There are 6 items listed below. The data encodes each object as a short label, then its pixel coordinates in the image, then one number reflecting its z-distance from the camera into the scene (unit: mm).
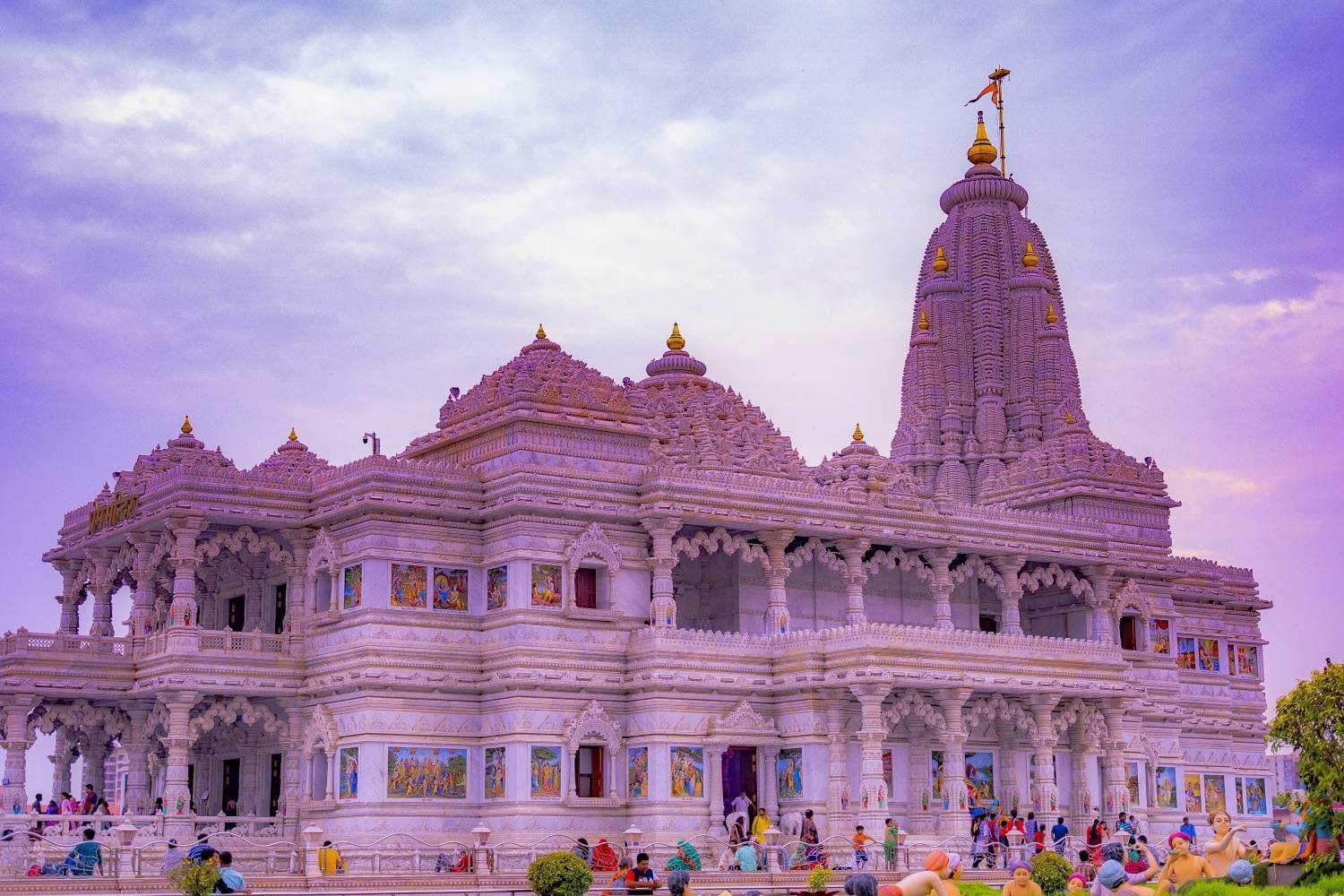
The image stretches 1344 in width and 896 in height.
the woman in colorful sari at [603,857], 39344
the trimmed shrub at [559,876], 29047
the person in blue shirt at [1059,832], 45100
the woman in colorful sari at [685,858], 37625
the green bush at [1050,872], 29266
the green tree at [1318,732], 24766
